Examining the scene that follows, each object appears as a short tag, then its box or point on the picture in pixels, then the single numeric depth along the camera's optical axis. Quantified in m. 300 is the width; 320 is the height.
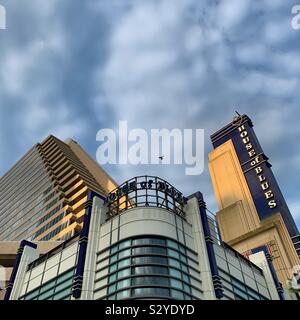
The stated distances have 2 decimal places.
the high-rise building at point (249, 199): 84.19
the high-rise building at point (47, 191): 96.94
